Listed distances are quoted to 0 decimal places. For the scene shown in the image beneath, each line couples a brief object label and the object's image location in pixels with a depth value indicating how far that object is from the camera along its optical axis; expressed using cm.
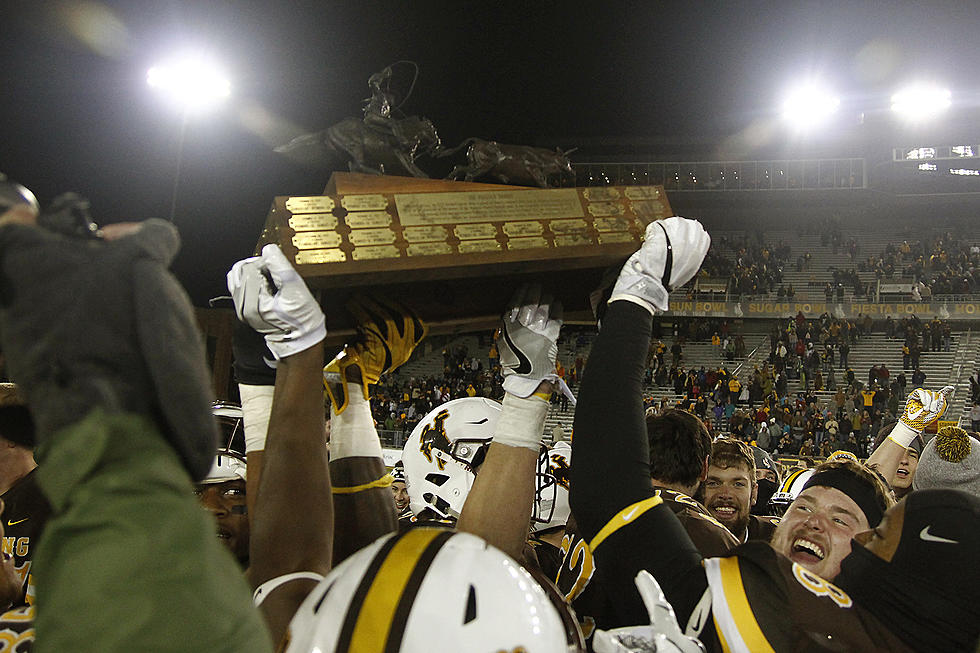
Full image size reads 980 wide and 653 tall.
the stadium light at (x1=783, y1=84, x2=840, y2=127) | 3027
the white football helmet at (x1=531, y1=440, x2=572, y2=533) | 402
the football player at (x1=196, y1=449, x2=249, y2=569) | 337
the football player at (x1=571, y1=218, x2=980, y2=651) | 168
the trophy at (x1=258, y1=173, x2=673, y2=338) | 229
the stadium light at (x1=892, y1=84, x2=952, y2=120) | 3086
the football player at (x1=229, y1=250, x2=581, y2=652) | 138
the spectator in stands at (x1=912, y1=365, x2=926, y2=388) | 2488
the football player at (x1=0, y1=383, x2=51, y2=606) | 304
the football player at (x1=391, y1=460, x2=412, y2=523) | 639
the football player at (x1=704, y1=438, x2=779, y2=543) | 392
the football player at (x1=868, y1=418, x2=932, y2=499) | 515
